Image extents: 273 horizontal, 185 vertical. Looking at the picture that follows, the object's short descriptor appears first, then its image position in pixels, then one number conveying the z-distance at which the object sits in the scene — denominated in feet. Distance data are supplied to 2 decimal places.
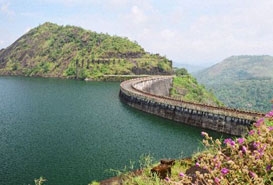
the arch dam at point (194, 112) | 178.81
